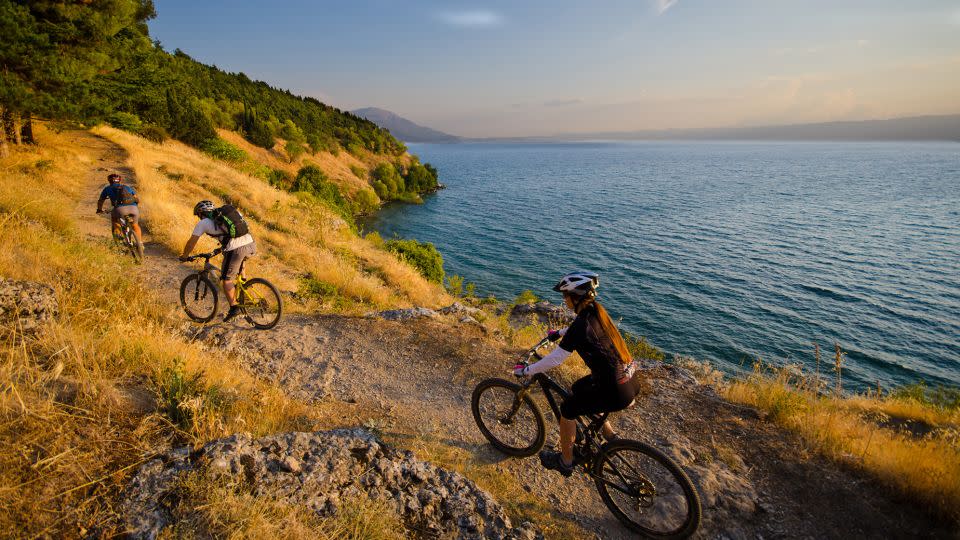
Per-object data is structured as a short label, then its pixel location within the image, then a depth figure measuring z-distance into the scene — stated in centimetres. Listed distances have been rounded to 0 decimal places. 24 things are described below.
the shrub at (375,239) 2964
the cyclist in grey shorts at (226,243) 774
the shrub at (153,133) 3359
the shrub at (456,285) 2656
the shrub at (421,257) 2884
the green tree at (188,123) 3812
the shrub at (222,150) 3994
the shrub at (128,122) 2816
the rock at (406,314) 1092
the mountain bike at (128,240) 1126
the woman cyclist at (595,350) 455
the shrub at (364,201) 6806
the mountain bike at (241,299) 877
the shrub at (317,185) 5022
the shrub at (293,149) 6553
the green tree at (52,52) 1491
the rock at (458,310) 1258
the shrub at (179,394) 448
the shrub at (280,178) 4612
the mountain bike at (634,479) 467
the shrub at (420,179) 8800
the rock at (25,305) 519
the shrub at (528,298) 2625
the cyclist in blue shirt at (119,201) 1105
